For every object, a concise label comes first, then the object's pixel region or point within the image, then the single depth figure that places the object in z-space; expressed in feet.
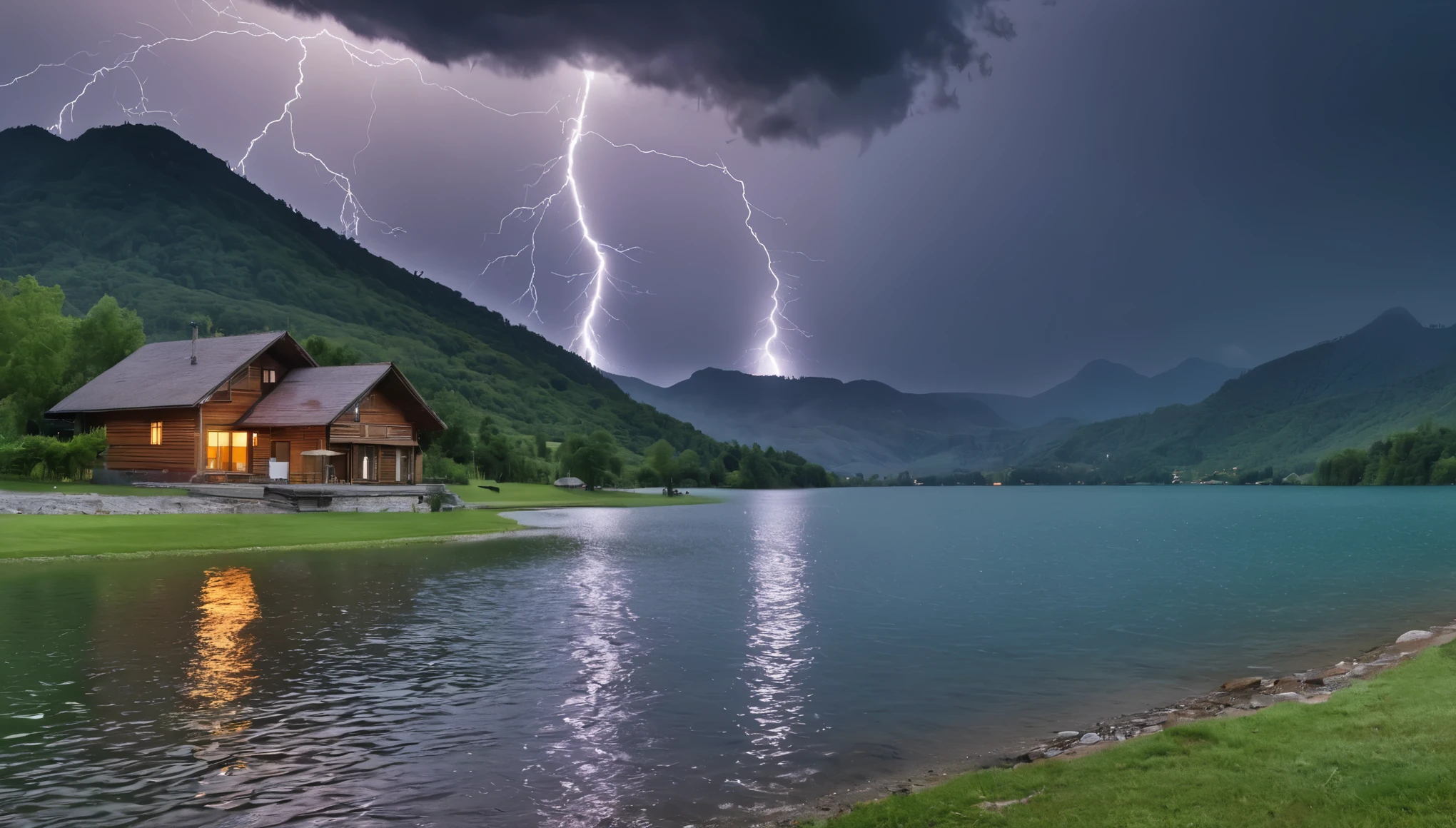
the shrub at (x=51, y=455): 176.86
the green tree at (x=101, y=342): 246.47
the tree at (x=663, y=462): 562.25
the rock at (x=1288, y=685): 56.08
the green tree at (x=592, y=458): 474.90
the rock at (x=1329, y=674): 58.94
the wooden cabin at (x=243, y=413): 205.77
